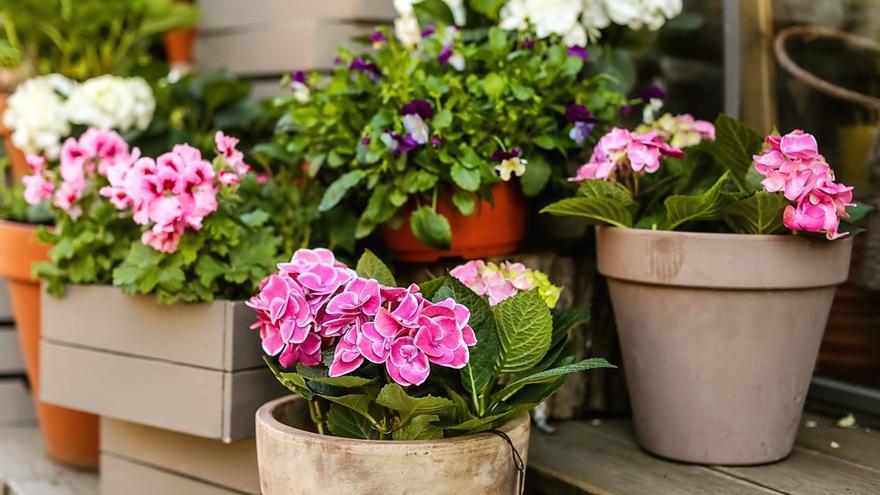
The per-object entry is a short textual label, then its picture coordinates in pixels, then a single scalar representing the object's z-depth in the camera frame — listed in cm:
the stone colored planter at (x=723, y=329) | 214
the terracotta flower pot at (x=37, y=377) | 254
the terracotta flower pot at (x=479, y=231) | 232
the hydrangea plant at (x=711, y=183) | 208
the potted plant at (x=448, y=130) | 226
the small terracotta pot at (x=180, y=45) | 312
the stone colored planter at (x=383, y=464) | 197
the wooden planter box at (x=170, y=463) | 232
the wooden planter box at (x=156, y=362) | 224
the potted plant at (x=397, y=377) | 198
